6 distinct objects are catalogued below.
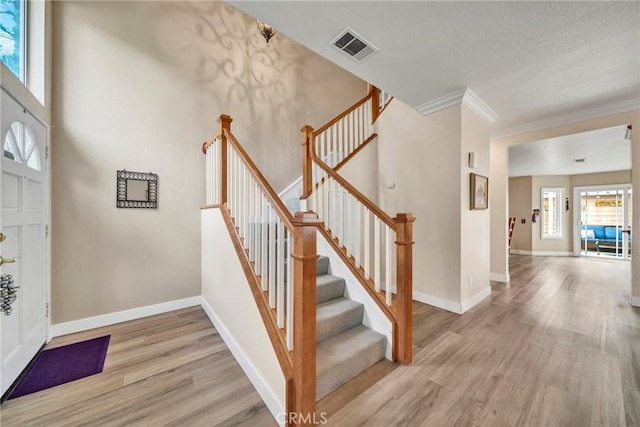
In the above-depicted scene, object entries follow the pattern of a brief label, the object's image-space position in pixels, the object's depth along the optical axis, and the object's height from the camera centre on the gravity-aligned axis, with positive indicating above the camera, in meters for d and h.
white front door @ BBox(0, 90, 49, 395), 1.75 -0.12
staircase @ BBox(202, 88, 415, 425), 1.45 -0.48
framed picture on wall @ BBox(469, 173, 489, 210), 3.22 +0.30
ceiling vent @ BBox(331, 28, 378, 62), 2.02 +1.43
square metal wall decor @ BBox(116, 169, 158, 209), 2.90 +0.28
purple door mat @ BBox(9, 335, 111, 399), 1.85 -1.24
